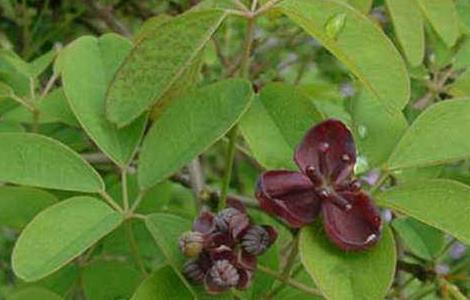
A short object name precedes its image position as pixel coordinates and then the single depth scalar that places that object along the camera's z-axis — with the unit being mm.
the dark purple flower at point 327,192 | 210
